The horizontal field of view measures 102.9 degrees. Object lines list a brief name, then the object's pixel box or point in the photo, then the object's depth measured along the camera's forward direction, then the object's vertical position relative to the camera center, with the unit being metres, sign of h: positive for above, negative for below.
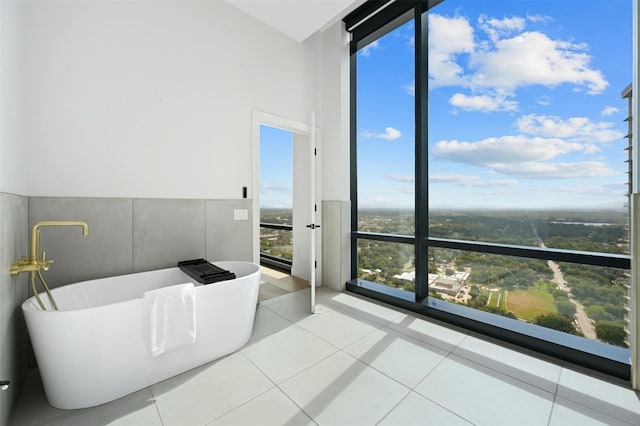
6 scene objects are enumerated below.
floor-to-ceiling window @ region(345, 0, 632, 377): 1.82 +0.40
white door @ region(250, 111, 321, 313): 2.96 +0.25
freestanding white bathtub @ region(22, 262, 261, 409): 1.34 -0.77
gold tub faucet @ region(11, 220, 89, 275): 1.42 -0.29
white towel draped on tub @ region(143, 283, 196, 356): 1.54 -0.67
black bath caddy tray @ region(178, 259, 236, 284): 1.95 -0.50
